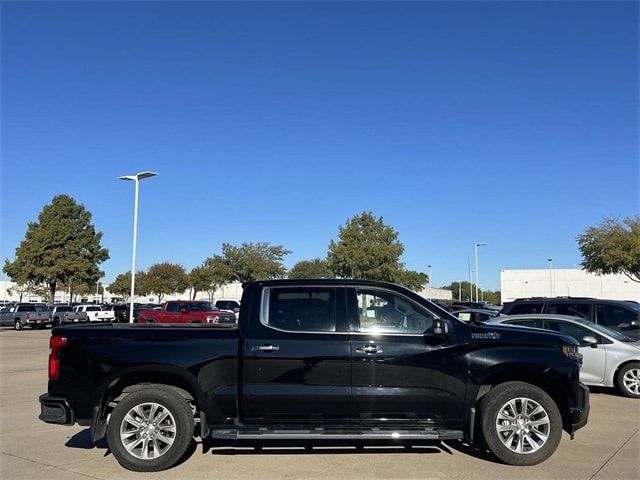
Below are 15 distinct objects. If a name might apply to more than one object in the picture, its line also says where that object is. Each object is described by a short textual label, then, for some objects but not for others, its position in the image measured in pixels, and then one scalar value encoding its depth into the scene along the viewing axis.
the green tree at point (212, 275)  67.69
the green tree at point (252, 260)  66.38
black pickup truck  5.95
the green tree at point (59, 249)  49.75
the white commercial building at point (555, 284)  68.88
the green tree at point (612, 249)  35.34
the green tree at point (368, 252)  46.12
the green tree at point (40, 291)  76.43
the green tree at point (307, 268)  73.38
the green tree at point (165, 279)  82.69
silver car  10.23
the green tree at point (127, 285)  83.59
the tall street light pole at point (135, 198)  26.39
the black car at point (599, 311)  12.48
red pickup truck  31.23
